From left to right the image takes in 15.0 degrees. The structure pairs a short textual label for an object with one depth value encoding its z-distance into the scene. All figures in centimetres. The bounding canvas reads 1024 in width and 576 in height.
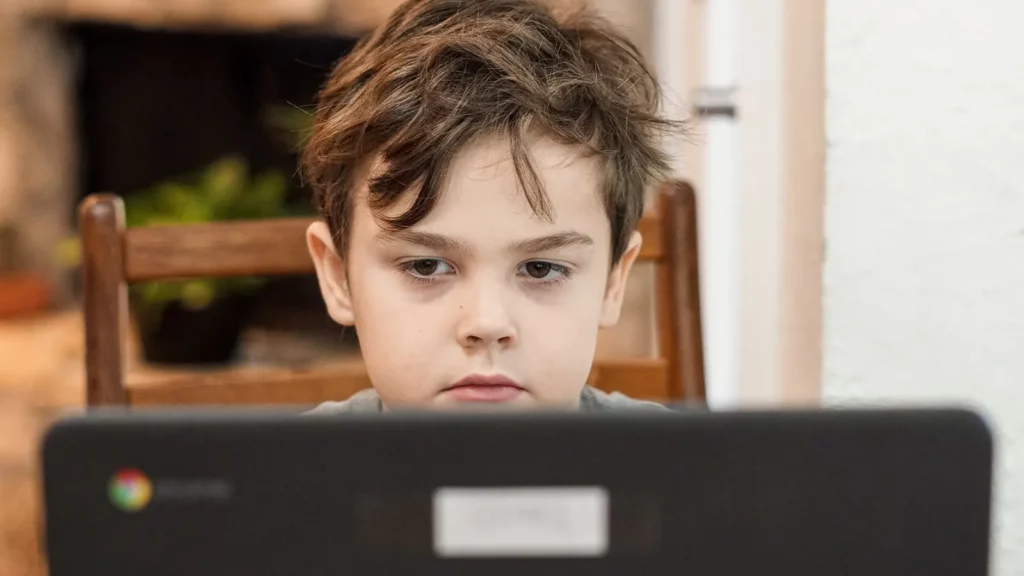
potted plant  562
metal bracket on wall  325
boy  205
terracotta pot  657
